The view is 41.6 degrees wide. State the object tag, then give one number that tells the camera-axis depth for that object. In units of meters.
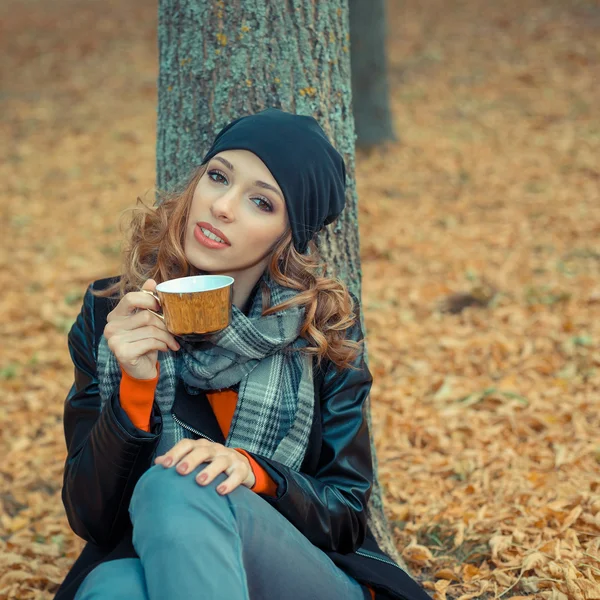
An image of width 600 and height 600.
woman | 2.10
